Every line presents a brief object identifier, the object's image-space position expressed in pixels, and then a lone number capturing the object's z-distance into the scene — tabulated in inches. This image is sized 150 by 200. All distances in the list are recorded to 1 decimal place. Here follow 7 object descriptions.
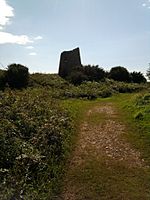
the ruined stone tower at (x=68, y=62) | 701.3
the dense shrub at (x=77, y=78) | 610.3
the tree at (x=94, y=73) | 656.7
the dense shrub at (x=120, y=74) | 703.6
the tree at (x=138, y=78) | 730.7
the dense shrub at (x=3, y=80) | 530.5
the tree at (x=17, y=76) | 530.6
